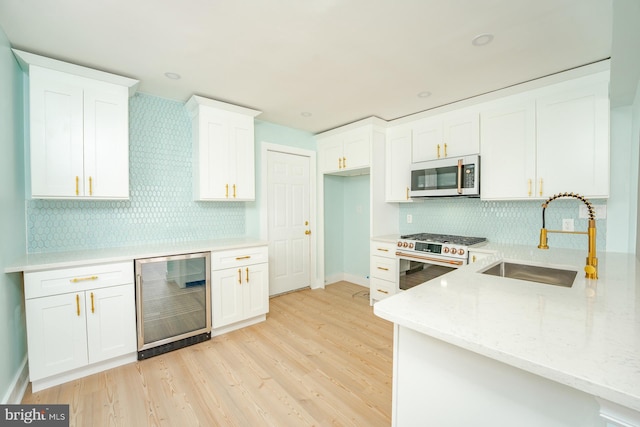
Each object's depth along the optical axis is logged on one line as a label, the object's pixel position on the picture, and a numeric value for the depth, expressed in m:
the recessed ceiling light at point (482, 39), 1.88
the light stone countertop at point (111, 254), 1.92
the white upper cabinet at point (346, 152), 3.62
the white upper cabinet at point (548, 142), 2.25
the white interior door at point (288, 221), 3.91
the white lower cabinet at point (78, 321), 1.91
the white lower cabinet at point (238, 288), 2.72
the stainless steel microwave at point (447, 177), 2.84
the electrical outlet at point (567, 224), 2.58
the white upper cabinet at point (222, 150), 2.91
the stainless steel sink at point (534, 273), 1.72
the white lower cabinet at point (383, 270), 3.33
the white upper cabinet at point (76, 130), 2.09
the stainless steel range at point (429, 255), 2.75
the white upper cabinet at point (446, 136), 2.94
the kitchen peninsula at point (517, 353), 0.67
